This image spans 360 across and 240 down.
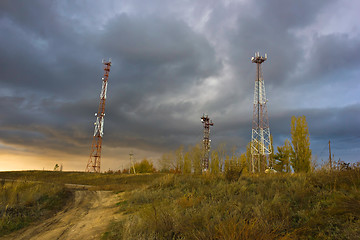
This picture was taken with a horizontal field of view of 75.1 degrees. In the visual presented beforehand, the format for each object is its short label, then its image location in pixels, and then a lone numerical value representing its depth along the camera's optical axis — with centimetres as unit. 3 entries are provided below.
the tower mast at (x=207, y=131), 6746
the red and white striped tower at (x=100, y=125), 4125
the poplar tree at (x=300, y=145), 4141
